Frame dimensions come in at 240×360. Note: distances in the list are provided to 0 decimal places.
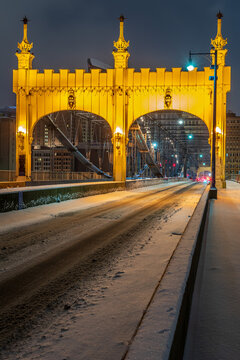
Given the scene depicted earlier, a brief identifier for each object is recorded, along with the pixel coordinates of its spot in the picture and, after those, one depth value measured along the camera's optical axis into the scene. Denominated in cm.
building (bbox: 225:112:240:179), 17459
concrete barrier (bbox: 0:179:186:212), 1170
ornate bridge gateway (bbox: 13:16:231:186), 2841
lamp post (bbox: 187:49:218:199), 1955
